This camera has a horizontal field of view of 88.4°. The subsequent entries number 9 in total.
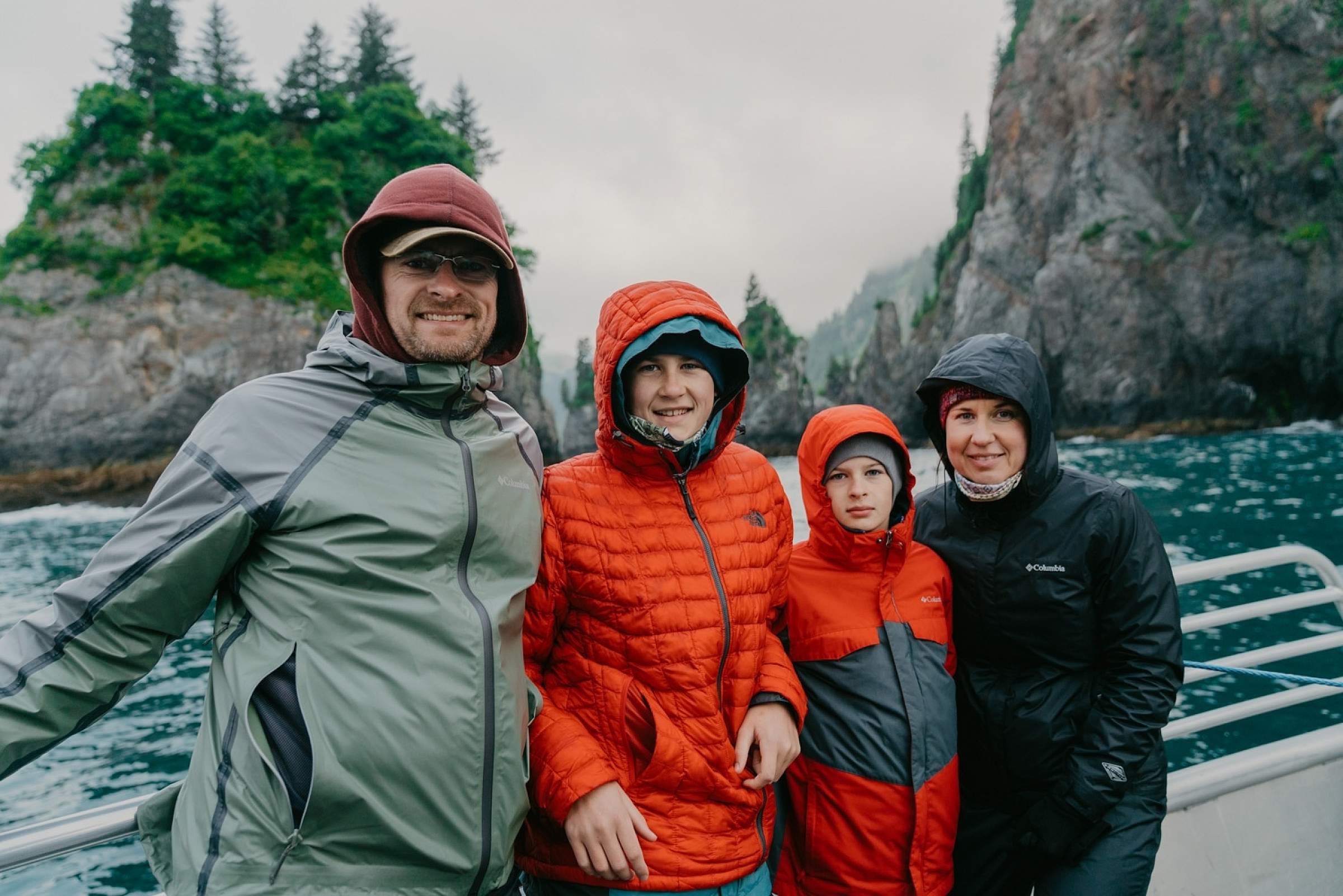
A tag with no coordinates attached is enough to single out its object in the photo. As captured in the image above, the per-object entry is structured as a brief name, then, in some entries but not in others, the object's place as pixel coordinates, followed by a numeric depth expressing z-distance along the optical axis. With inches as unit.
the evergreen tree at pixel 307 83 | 1391.5
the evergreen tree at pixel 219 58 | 1374.3
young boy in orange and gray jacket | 79.6
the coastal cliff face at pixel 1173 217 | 1450.5
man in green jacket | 51.1
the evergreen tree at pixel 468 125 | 1680.6
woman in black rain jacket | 78.5
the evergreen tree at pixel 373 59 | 1515.7
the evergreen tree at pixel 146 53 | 1288.1
